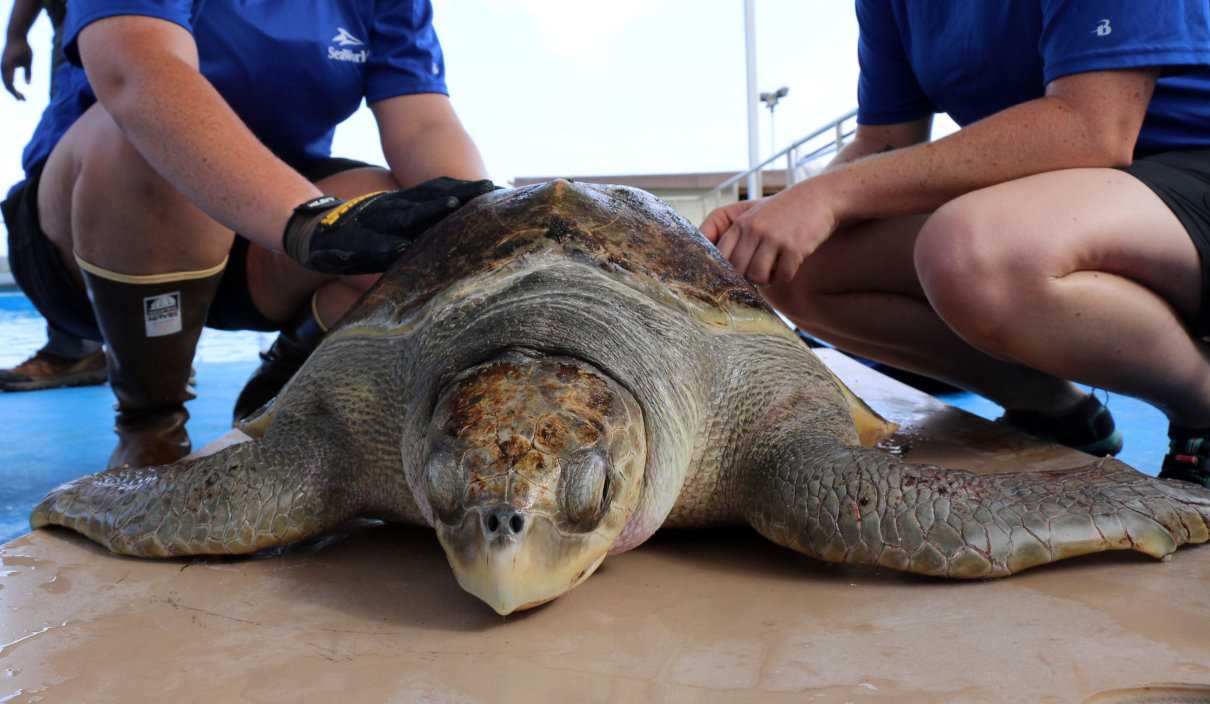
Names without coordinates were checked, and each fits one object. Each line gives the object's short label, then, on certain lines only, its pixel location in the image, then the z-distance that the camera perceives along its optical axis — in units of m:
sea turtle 1.12
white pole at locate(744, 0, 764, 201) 13.33
